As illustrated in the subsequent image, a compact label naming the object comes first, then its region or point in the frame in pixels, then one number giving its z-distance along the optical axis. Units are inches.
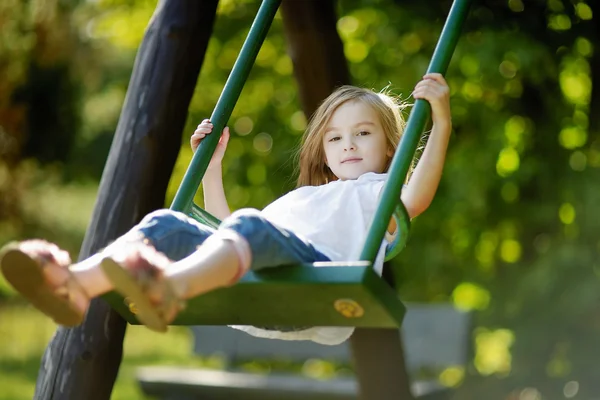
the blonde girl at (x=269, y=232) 152.2
